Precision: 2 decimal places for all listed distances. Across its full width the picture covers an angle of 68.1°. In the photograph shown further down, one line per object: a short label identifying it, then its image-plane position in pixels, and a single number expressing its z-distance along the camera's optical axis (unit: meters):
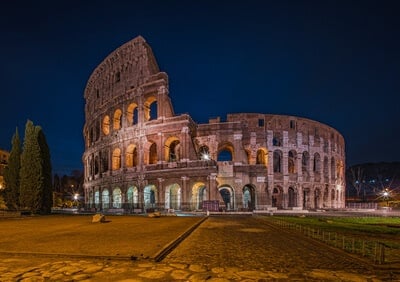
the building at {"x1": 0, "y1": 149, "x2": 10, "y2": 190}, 58.67
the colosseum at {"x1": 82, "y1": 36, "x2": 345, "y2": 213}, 33.34
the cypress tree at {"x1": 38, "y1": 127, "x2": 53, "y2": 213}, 28.08
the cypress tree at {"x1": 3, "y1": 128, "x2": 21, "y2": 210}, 29.38
